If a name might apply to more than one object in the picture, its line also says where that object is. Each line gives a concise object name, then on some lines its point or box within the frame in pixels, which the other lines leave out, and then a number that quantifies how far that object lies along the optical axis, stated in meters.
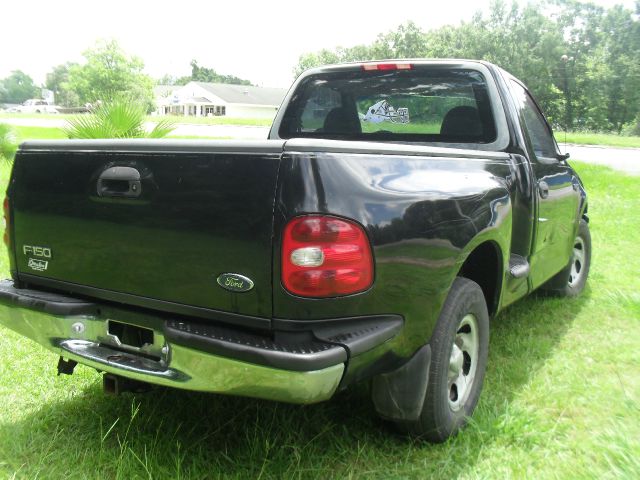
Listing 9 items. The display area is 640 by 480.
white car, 83.50
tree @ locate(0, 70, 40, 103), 141.50
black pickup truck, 2.04
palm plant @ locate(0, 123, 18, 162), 10.22
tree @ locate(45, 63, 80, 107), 124.75
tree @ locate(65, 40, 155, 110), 76.69
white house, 73.50
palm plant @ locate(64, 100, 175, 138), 7.54
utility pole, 55.47
